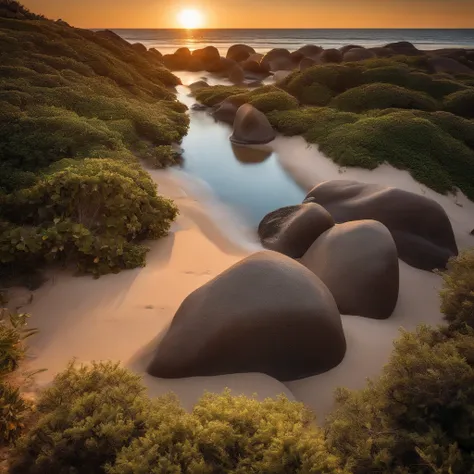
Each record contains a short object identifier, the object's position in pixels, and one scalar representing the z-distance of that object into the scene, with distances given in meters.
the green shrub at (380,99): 17.77
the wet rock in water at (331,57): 33.50
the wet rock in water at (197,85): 26.67
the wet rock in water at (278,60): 38.09
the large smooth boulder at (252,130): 15.94
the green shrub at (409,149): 11.97
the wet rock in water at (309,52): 37.59
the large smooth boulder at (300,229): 7.42
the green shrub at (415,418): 2.58
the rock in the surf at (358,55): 32.59
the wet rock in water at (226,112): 19.14
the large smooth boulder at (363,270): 6.04
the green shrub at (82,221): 6.09
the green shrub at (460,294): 3.73
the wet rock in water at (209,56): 36.75
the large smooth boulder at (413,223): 7.86
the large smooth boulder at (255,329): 4.41
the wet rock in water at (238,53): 41.56
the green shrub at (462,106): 17.98
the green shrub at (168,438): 2.67
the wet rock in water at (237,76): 31.77
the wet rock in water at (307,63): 30.53
